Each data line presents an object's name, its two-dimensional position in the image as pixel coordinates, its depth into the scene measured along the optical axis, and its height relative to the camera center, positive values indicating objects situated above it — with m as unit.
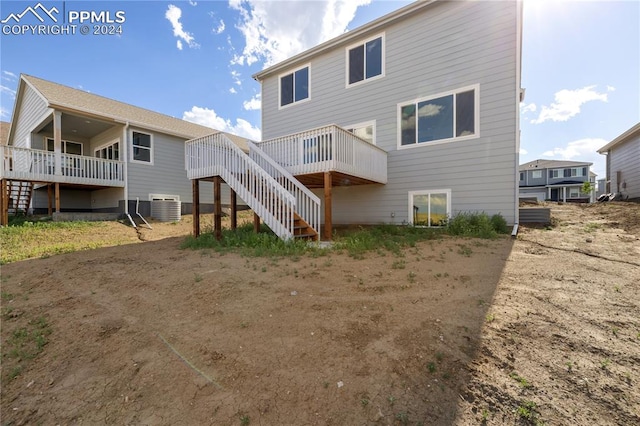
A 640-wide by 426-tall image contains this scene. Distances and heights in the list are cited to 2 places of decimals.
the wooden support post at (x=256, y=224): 7.78 -0.49
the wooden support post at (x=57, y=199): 10.76 +0.35
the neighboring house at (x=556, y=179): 30.52 +3.50
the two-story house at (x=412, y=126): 7.32 +2.56
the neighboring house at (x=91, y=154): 11.01 +2.59
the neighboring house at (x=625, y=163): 14.01 +2.60
